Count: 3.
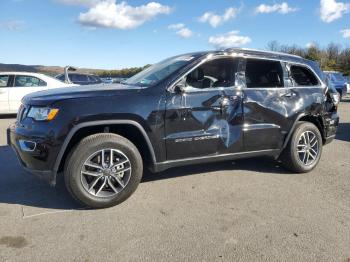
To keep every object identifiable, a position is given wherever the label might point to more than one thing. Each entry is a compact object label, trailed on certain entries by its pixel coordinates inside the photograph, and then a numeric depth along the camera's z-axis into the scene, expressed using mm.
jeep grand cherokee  3676
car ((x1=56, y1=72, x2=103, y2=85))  15070
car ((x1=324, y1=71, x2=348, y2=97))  18469
